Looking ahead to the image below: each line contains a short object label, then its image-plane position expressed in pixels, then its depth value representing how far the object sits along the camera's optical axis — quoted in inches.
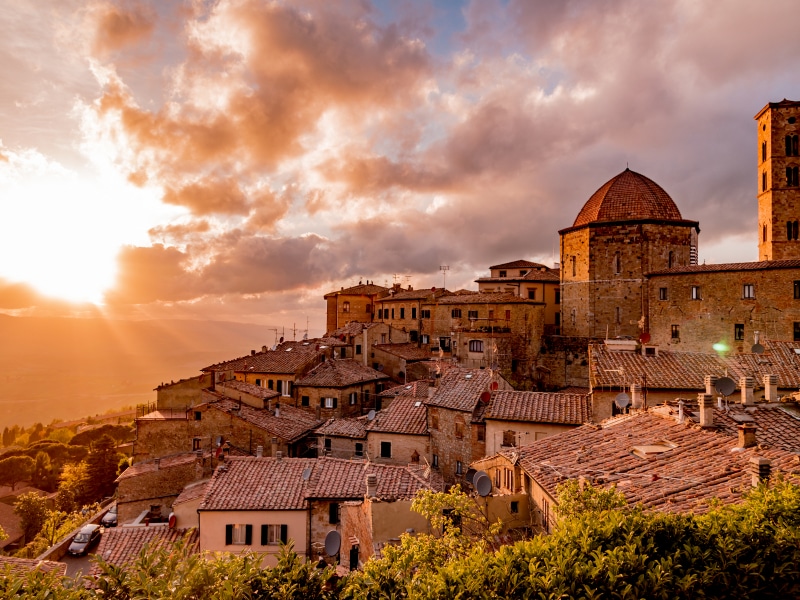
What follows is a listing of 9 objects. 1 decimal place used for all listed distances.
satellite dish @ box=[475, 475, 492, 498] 612.1
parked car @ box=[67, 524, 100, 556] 1147.8
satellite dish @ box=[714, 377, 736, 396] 701.9
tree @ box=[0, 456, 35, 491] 2433.6
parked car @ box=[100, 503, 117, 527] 1314.3
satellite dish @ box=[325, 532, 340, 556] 677.0
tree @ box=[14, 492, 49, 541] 1790.1
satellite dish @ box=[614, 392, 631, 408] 850.8
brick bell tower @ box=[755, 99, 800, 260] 1892.2
